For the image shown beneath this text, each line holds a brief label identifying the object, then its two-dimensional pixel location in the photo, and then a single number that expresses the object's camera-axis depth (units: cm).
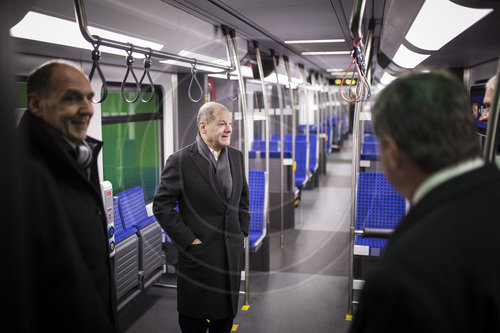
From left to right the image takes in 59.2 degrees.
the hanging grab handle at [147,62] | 320
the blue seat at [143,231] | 448
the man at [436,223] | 81
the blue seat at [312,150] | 979
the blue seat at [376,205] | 414
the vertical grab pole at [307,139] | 841
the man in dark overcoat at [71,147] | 139
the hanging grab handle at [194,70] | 396
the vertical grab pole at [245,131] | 419
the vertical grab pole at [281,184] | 625
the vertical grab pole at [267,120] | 506
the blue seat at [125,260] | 402
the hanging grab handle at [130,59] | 292
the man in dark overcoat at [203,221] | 290
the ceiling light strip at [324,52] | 735
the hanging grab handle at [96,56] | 254
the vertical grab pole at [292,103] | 701
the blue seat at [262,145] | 846
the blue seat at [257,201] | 504
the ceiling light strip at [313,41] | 581
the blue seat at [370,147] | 791
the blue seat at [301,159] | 860
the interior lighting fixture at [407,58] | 496
